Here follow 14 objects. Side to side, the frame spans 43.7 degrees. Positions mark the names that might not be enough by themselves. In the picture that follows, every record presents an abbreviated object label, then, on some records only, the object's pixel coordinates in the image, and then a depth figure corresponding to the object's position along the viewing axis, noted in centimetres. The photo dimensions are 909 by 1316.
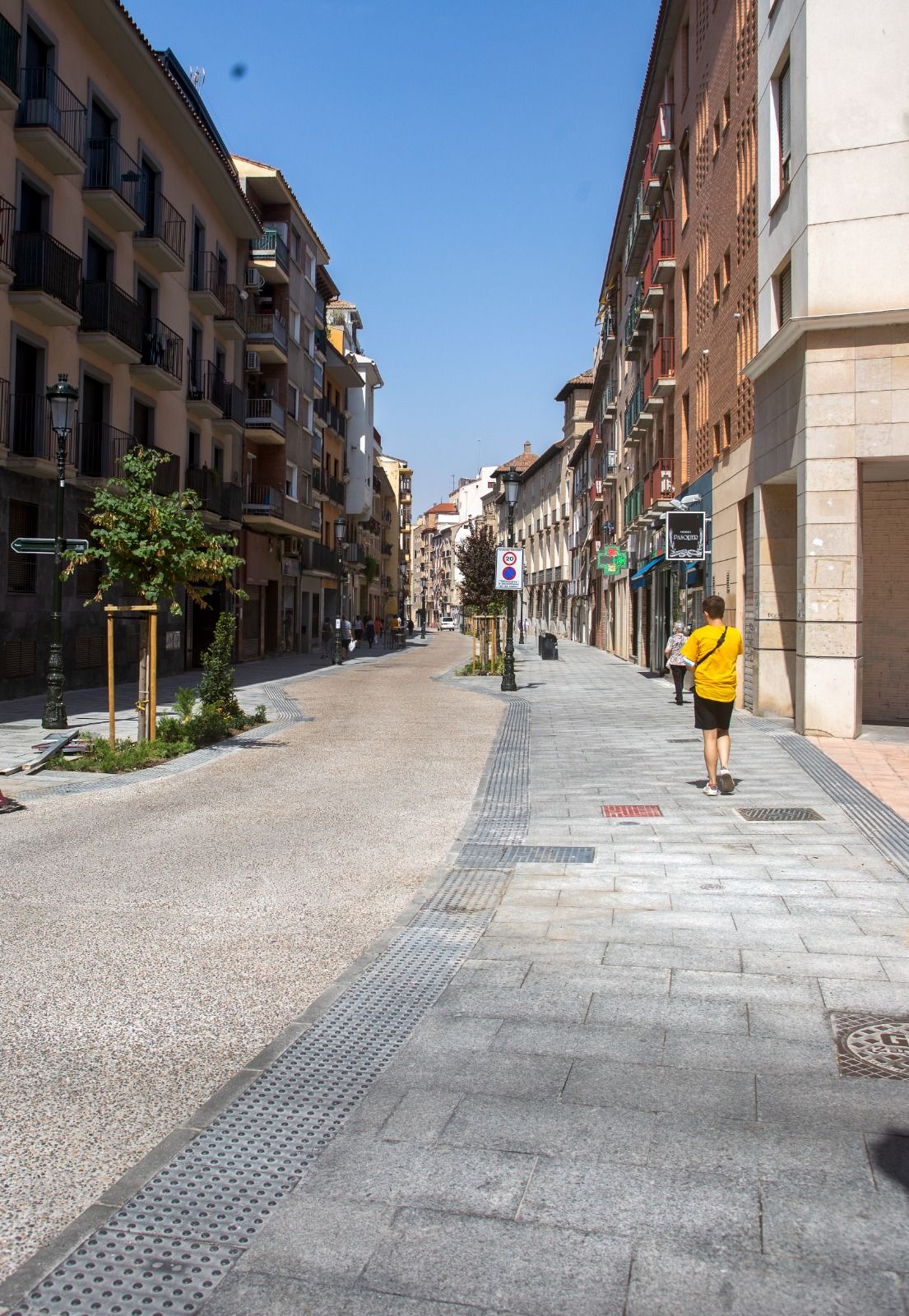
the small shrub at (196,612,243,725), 1558
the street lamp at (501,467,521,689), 2411
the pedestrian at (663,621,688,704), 2002
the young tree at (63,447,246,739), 1255
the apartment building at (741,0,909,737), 1366
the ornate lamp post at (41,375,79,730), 1462
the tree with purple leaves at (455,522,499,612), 5856
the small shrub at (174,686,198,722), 1430
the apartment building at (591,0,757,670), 1944
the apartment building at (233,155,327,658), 3681
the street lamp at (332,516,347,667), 3525
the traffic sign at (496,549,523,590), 2531
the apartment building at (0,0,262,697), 1934
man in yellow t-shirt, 1013
